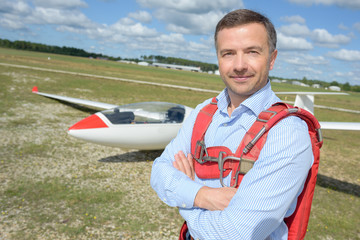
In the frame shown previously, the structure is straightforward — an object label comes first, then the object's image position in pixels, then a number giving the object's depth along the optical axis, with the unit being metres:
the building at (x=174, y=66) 153.81
